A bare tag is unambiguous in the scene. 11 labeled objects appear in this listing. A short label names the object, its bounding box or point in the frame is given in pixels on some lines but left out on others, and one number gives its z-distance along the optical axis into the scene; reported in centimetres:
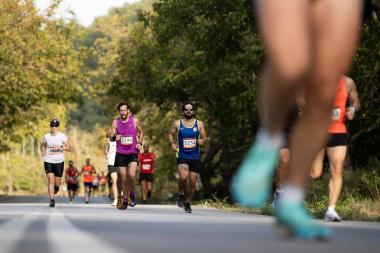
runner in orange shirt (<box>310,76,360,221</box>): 1121
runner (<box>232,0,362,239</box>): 477
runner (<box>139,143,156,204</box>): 3244
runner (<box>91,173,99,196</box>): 3977
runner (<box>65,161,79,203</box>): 3900
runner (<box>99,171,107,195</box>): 6202
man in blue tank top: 1772
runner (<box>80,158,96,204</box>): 3670
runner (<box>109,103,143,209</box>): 1823
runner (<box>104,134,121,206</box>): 2473
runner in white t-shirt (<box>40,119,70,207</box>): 2188
